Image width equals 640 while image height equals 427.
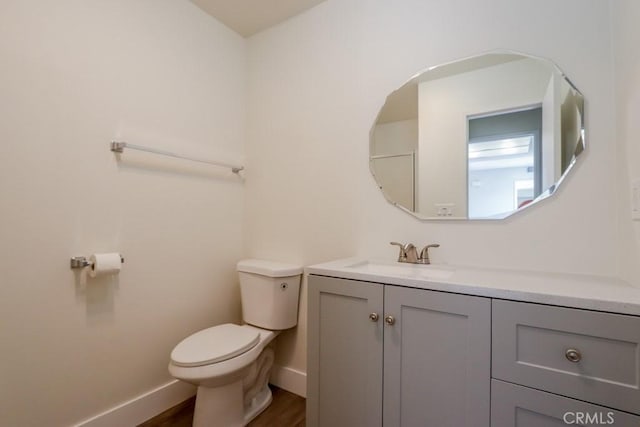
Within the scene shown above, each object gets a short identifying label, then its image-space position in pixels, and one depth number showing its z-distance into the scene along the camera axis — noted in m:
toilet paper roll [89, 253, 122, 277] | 1.32
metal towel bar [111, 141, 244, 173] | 1.46
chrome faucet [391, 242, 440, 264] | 1.42
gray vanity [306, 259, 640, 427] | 0.78
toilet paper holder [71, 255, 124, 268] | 1.32
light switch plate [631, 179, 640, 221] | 0.92
